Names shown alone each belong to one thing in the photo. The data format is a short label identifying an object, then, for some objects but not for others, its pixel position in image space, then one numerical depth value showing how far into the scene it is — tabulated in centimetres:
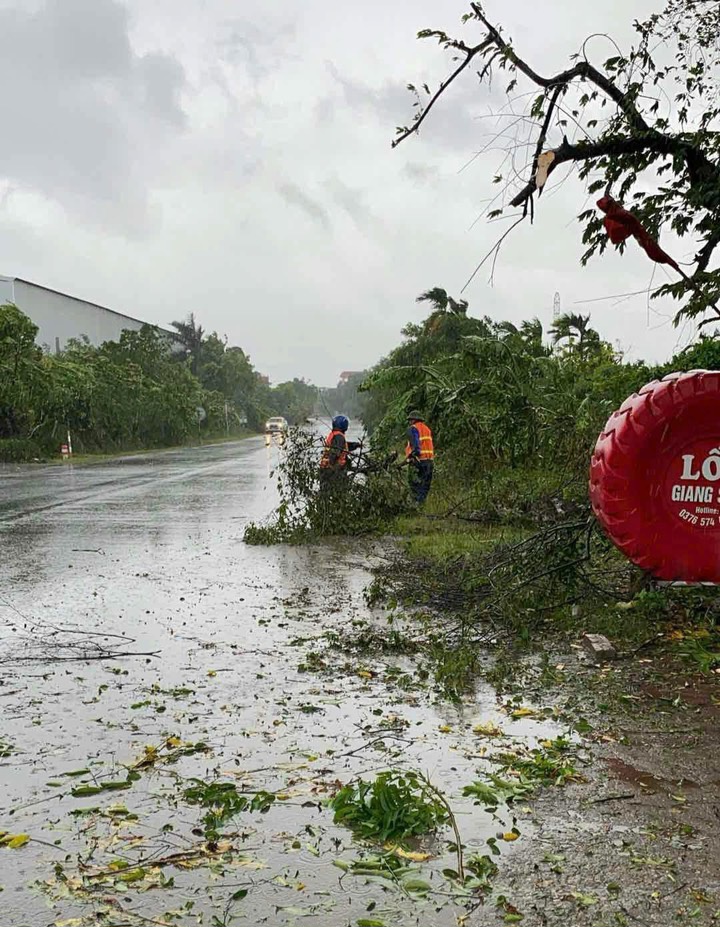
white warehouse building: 5634
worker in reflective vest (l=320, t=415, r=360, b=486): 1409
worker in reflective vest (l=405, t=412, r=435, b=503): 1523
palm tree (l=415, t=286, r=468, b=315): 3619
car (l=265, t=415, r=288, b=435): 7472
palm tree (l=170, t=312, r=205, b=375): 9119
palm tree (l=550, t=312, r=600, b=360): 2927
